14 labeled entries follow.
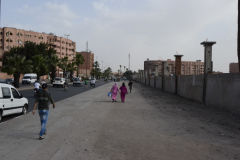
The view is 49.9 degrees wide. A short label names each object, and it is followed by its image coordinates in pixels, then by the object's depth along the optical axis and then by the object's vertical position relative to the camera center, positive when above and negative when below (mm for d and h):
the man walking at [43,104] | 7223 -862
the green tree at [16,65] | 37281 +1231
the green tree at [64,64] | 75925 +3057
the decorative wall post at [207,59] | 18903 +1263
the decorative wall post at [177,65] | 31034 +1269
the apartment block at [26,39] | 95250 +14876
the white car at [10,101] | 10537 -1226
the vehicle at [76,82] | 51378 -1569
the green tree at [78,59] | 94444 +5596
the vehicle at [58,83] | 44650 -1567
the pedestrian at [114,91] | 19516 -1266
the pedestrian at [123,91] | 19403 -1254
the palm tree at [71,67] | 84562 +2308
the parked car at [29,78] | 56434 -999
